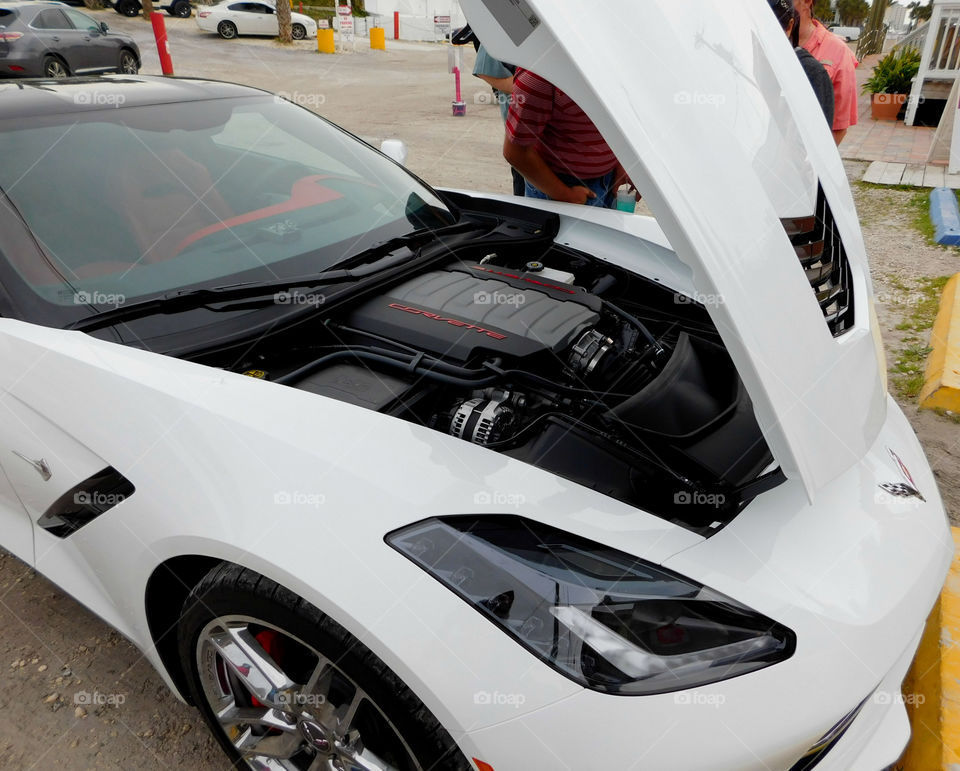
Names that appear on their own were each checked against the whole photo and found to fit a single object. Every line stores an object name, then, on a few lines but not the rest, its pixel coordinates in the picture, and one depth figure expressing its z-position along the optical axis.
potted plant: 10.31
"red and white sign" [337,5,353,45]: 20.56
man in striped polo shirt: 2.97
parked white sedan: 22.06
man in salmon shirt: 3.68
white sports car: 1.14
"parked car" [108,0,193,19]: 25.12
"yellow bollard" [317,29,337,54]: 21.30
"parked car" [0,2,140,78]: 11.12
